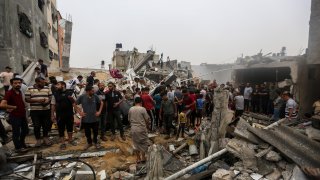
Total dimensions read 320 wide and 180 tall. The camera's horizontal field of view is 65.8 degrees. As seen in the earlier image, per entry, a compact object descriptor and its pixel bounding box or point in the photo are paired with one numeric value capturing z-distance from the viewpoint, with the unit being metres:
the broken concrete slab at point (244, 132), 5.55
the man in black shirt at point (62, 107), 6.80
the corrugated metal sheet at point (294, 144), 4.75
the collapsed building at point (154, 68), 21.55
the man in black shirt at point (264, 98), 13.85
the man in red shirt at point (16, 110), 5.98
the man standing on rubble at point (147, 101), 9.01
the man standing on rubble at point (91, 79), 11.13
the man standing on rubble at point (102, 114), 7.79
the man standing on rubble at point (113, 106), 7.82
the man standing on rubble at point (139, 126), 6.11
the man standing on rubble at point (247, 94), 13.93
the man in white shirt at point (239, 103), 10.47
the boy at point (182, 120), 8.65
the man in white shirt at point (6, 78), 8.72
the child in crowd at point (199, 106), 10.02
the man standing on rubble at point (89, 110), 6.65
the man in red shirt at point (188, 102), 9.41
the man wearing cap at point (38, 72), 10.15
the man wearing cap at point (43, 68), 10.84
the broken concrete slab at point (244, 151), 5.10
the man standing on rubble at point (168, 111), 8.71
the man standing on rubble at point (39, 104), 6.48
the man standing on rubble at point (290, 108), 7.98
